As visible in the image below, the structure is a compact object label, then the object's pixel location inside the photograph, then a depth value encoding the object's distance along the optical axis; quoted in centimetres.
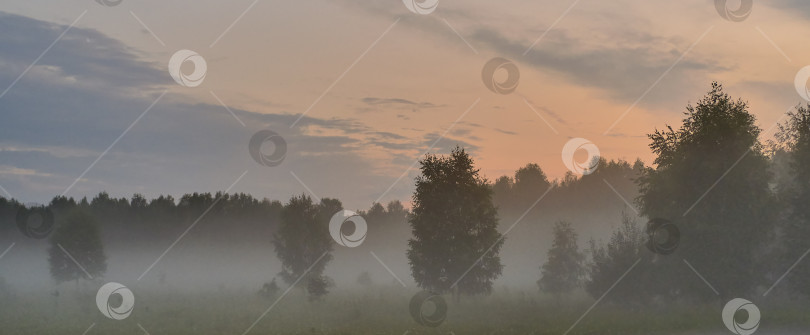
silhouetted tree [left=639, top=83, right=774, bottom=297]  3756
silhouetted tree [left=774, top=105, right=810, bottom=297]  3853
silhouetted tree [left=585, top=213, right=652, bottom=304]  4288
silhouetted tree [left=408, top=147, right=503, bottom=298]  4259
